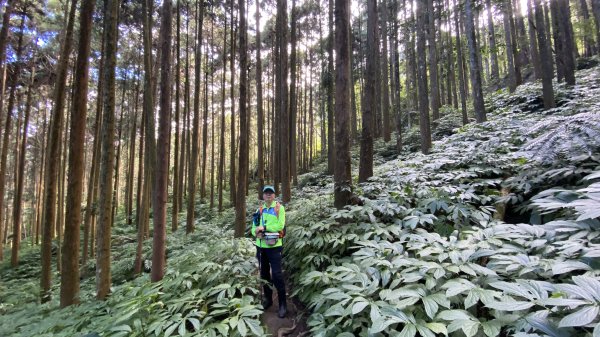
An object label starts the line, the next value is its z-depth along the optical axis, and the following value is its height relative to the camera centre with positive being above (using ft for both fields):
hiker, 13.00 -2.16
